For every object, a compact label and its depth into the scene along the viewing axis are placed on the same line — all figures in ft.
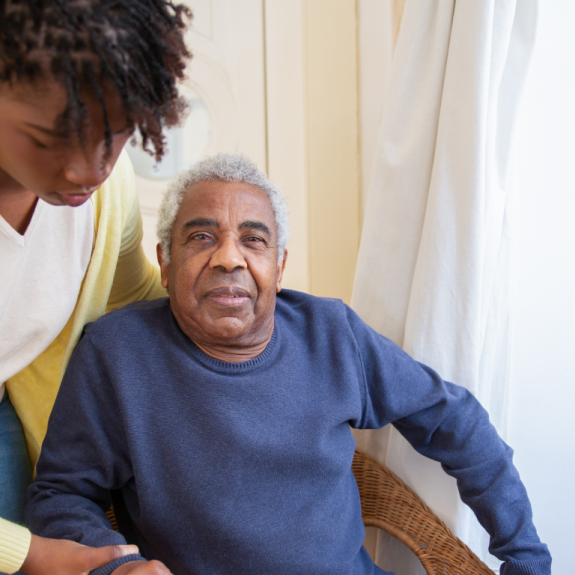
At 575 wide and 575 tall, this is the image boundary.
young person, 1.81
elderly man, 3.32
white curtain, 3.86
